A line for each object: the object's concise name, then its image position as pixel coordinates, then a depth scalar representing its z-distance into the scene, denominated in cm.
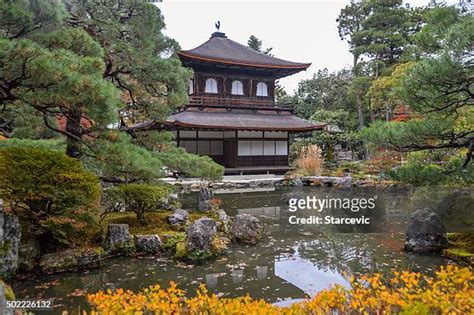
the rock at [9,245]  464
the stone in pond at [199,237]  605
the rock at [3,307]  267
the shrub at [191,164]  679
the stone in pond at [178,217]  752
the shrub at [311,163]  1880
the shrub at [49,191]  486
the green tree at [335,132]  2345
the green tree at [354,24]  2633
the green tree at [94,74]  413
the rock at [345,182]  1733
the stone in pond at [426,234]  623
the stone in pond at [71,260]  523
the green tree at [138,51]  626
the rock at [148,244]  633
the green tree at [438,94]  410
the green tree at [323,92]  3020
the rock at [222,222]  770
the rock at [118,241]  614
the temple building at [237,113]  1816
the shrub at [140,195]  684
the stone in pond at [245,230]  719
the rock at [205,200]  981
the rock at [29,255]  511
